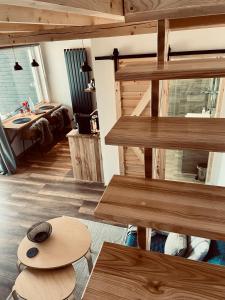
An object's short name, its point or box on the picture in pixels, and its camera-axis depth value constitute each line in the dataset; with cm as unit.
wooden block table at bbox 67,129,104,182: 427
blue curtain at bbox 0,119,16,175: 487
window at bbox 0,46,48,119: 562
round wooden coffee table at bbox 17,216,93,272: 247
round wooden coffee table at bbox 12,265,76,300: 225
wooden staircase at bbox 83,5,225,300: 90
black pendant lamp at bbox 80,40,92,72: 474
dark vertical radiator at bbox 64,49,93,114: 600
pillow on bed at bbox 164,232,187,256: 243
